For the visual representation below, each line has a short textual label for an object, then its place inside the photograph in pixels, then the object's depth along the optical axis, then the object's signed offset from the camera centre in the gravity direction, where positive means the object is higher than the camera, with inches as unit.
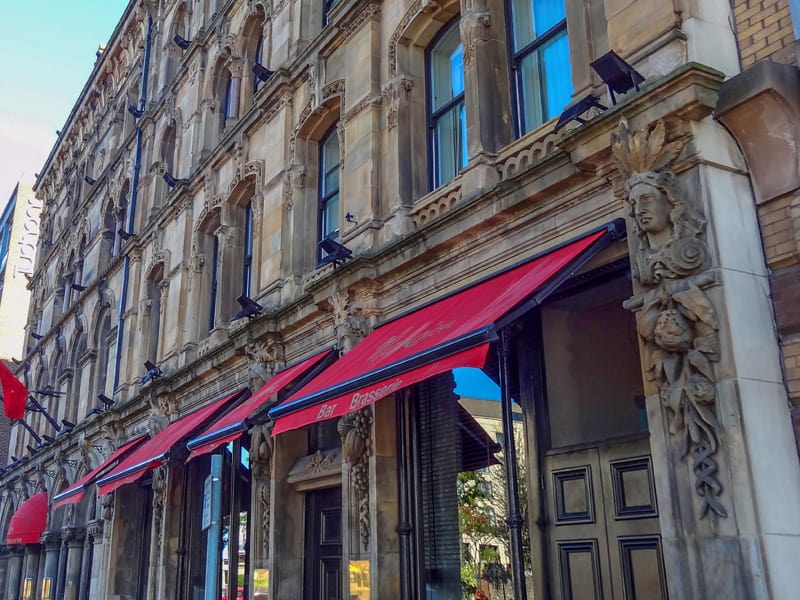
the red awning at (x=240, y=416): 459.5 +92.2
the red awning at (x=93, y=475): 720.0 +91.8
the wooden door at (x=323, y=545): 477.4 +17.8
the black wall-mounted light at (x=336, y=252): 470.0 +181.2
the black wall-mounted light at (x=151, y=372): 754.2 +188.9
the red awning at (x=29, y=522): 1023.0 +76.9
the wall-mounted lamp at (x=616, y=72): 287.7 +171.7
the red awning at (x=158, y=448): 559.5 +94.5
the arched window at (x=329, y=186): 560.7 +264.9
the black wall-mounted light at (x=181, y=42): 901.8 +578.3
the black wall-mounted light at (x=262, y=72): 647.1 +390.4
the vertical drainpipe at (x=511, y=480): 329.1 +36.5
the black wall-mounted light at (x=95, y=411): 921.1 +189.7
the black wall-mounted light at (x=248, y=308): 565.3 +184.0
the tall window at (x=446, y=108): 447.2 +254.1
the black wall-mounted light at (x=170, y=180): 820.6 +393.2
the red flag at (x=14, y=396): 1023.6 +231.5
